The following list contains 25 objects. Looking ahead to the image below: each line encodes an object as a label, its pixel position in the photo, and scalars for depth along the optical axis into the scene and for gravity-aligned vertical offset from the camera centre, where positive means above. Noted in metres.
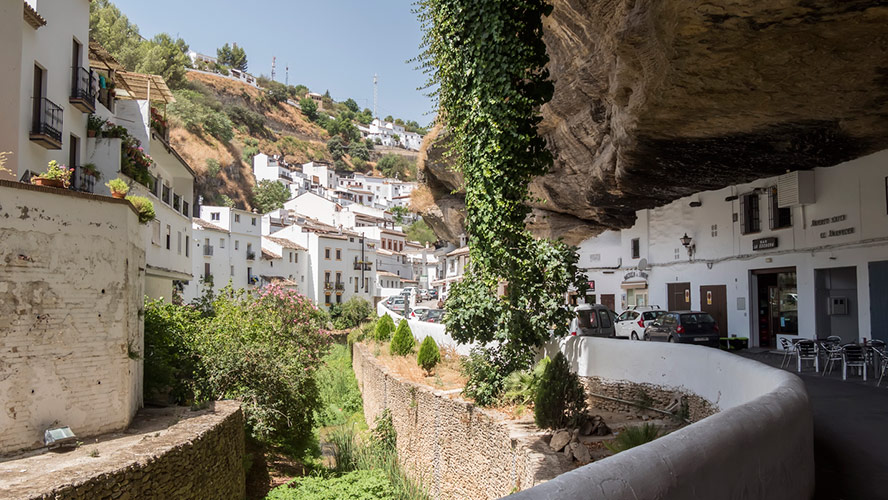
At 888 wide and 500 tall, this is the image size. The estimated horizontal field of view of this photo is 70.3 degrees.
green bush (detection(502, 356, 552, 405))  11.55 -1.92
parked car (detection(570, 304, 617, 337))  20.06 -1.29
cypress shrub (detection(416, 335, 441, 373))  17.64 -2.02
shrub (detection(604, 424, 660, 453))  7.88 -1.96
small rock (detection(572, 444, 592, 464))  8.69 -2.39
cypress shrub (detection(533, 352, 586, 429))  10.13 -1.93
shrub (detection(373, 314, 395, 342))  27.56 -2.07
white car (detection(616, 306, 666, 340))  21.86 -1.41
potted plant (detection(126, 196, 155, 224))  13.90 +1.65
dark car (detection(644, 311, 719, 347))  18.52 -1.39
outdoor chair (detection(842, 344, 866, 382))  13.26 -1.59
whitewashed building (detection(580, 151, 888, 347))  15.50 +0.86
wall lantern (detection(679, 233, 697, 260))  23.27 +1.43
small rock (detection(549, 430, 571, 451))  9.10 -2.30
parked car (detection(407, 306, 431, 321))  30.03 -1.50
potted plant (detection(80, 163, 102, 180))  17.69 +3.15
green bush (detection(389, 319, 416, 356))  21.67 -2.04
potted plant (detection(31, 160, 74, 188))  11.27 +1.87
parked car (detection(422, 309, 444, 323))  28.34 -1.53
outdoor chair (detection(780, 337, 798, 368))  16.22 -1.81
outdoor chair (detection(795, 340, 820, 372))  14.85 -1.58
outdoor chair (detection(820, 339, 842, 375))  14.12 -1.61
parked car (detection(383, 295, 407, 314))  39.18 -1.48
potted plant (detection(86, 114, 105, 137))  18.89 +4.67
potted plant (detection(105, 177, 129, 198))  12.75 +1.91
